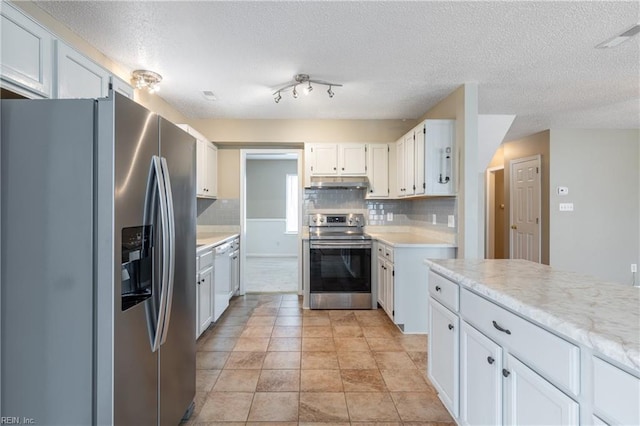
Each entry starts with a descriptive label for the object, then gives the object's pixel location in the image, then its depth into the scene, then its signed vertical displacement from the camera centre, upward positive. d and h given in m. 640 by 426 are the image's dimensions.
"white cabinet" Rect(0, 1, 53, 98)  1.40 +0.74
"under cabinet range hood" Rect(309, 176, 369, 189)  4.26 +0.42
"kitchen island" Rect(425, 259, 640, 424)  0.88 -0.45
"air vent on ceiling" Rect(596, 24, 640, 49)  2.11 +1.20
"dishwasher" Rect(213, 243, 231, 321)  3.41 -0.73
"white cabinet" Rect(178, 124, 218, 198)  3.82 +0.60
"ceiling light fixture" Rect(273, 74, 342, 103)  2.86 +1.21
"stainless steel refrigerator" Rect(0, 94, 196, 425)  1.21 -0.17
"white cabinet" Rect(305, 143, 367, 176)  4.26 +0.73
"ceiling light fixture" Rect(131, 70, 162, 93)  2.78 +1.18
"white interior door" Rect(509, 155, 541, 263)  5.15 +0.10
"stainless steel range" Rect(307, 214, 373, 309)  3.98 -0.71
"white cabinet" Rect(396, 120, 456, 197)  3.24 +0.58
